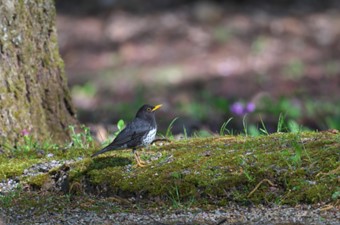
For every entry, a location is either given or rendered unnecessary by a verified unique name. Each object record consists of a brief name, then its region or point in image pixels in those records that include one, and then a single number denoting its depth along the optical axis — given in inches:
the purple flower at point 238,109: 599.8
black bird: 422.9
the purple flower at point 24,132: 493.0
